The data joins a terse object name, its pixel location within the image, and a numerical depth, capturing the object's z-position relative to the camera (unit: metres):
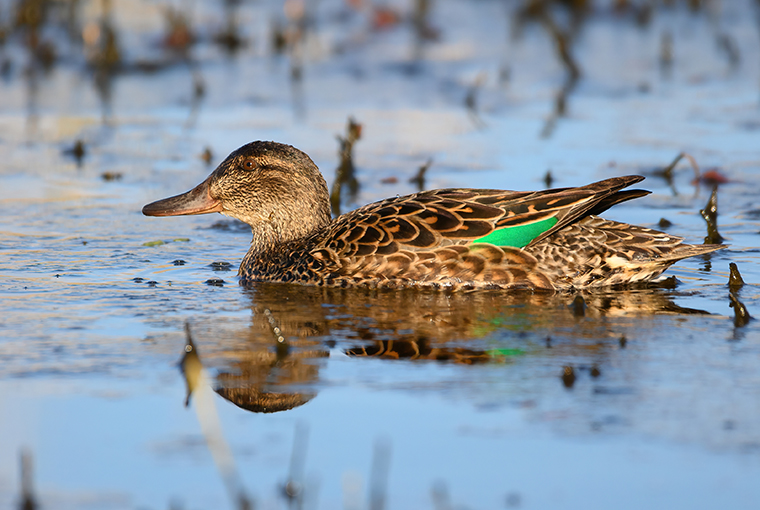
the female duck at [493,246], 12.48
